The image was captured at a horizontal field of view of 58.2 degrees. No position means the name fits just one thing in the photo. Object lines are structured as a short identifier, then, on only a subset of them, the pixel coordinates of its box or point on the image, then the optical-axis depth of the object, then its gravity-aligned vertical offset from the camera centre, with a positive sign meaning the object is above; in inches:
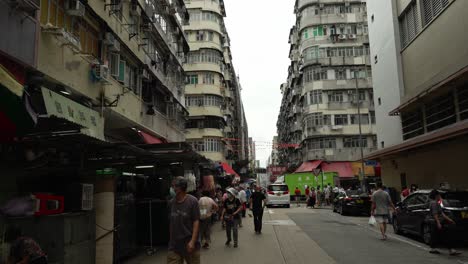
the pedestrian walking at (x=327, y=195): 1418.1 -40.4
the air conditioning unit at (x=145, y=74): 794.2 +215.9
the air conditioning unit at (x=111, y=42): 597.9 +210.4
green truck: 1611.7 +14.8
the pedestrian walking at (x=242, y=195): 705.6 -16.4
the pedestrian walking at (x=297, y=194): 1660.7 -42.6
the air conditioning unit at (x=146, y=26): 806.7 +309.8
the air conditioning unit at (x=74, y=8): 482.0 +207.2
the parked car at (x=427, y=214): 445.7 -38.7
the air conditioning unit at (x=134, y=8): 741.3 +317.5
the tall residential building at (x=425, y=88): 670.5 +171.6
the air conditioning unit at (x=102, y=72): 552.4 +153.3
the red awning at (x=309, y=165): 1972.6 +87.1
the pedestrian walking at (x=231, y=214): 469.7 -32.1
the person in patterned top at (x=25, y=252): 201.0 -29.6
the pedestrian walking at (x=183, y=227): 236.7 -23.0
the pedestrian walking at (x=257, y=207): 581.0 -30.7
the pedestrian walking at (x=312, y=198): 1311.5 -45.8
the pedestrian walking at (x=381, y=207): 523.5 -31.8
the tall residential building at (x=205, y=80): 2060.8 +520.0
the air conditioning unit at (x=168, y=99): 1022.8 +216.8
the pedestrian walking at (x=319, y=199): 1416.1 -53.0
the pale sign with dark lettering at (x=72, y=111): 319.3 +74.7
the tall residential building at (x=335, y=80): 2009.1 +499.1
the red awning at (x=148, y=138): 754.2 +92.6
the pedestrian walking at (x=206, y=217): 420.2 -30.0
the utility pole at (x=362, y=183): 1195.9 -2.5
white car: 1315.2 -36.7
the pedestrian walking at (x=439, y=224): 417.7 -44.8
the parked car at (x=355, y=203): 932.6 -46.3
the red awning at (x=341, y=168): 1890.7 +67.1
